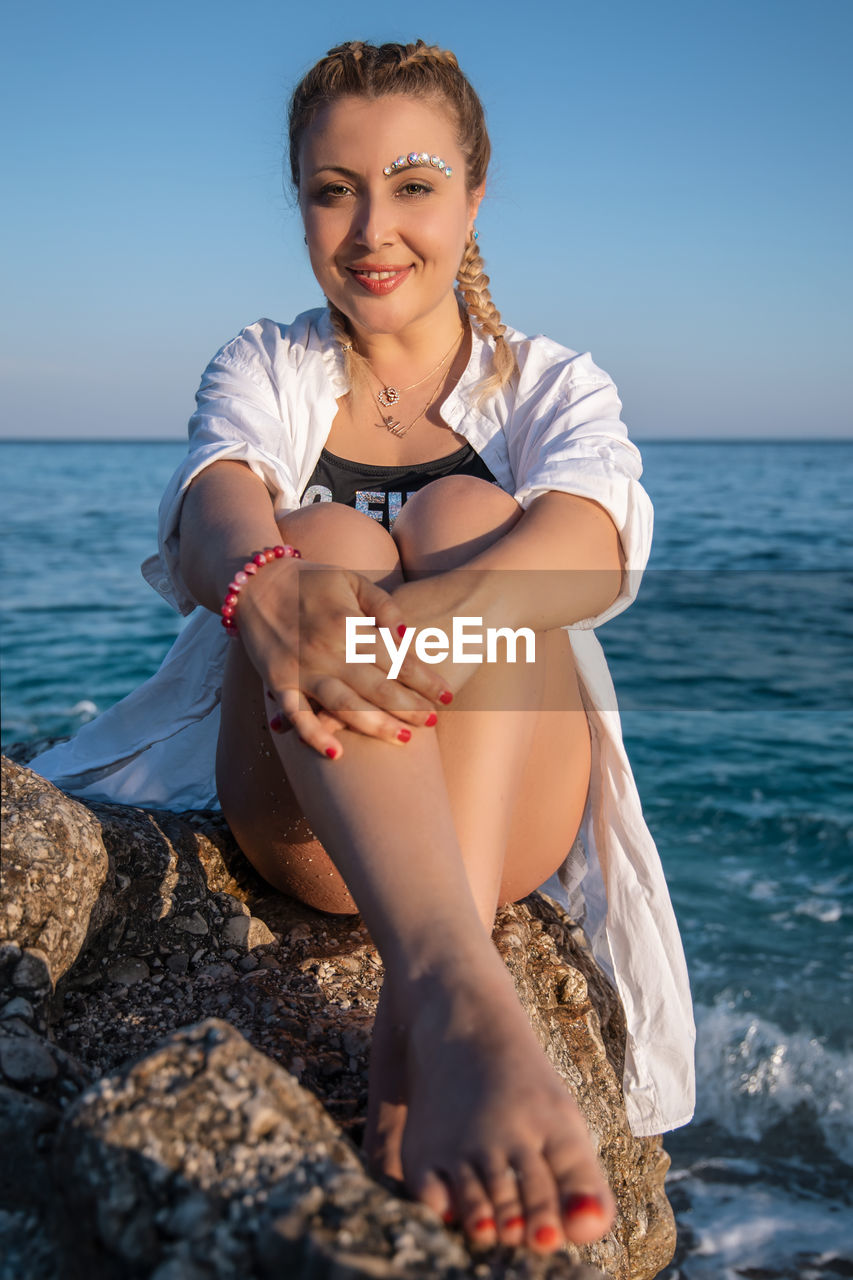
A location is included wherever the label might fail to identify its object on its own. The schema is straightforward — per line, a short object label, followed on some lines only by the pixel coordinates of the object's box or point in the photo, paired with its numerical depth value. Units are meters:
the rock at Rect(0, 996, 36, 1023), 1.50
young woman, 1.26
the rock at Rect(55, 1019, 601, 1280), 0.91
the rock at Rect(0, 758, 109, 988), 1.58
